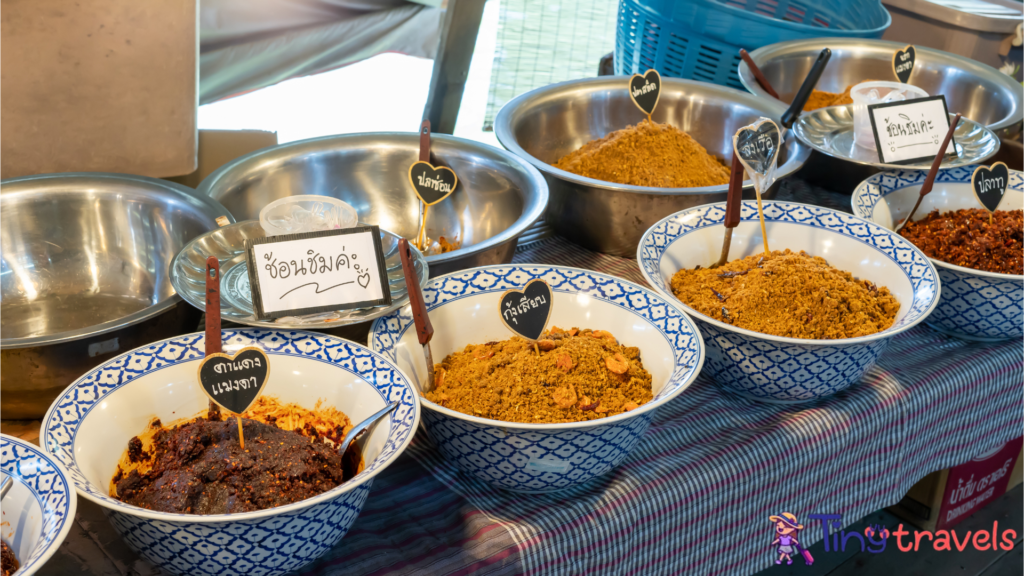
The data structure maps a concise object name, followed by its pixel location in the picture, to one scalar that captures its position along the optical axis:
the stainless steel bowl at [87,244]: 1.08
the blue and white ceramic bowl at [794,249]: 0.95
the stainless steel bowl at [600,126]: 1.29
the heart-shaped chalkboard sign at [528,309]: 0.91
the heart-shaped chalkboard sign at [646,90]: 1.56
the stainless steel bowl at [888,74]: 1.82
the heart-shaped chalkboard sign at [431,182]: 1.24
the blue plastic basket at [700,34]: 1.82
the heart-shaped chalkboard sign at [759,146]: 1.08
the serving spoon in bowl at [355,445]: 0.76
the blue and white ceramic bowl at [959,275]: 1.13
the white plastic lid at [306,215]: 1.01
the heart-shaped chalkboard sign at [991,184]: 1.29
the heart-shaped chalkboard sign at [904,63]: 1.82
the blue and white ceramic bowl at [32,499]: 0.57
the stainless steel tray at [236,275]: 0.85
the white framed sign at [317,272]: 0.85
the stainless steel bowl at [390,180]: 1.27
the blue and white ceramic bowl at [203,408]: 0.62
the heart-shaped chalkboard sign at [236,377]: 0.74
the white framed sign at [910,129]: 1.33
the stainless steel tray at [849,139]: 1.37
